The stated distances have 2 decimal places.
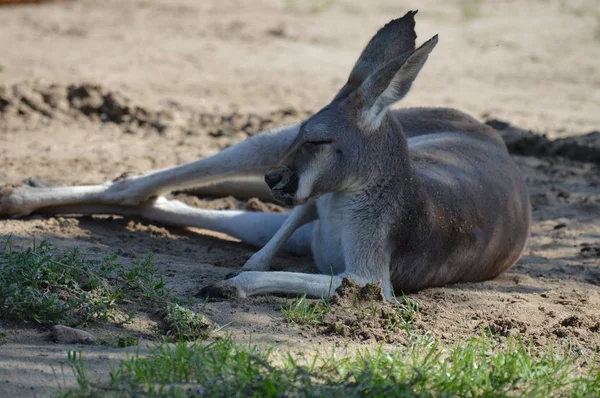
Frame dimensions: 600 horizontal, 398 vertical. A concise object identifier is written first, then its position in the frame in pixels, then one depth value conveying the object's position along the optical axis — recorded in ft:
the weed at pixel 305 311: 27.84
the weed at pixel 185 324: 25.75
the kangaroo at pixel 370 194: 30.66
